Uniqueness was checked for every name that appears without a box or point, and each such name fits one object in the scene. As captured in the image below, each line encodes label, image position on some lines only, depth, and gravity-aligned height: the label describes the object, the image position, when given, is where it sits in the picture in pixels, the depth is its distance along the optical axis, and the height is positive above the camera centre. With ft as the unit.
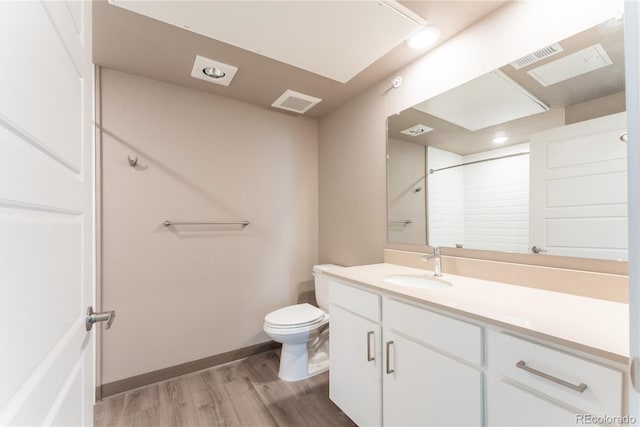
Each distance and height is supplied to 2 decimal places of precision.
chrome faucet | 5.17 -0.87
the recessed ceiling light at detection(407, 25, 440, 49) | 4.93 +3.33
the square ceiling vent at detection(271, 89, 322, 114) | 7.30 +3.18
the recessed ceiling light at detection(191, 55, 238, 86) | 5.84 +3.28
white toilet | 6.31 -2.97
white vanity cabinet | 2.32 -1.80
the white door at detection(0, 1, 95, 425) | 1.32 +0.00
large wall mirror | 3.51 +0.92
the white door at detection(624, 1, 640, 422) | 1.32 +0.20
